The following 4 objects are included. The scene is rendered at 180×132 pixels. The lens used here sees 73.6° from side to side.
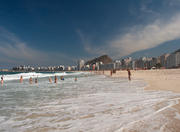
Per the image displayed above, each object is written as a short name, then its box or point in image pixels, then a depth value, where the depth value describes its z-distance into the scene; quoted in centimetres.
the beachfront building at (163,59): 12858
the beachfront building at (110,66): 19012
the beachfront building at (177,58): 10924
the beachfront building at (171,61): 11219
